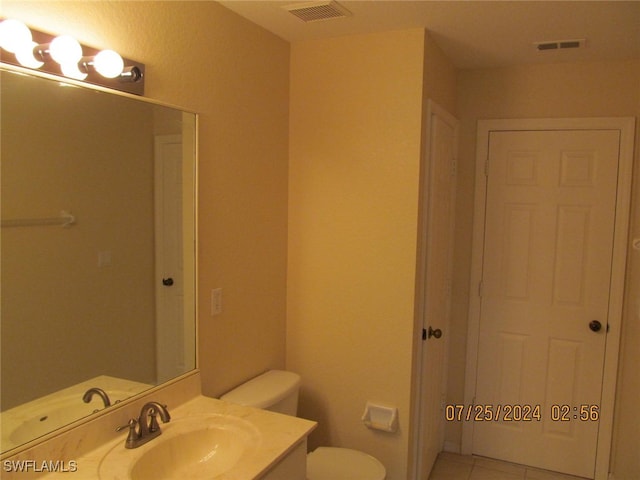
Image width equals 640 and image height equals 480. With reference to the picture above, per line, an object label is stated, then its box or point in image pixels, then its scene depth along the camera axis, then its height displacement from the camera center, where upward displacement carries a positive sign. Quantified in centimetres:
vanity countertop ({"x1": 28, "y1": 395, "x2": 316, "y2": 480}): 142 -79
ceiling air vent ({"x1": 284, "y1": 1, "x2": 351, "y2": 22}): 199 +77
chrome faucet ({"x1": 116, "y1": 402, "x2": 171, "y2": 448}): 155 -74
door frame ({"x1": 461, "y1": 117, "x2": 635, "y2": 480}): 272 -30
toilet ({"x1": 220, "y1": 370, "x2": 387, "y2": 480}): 216 -102
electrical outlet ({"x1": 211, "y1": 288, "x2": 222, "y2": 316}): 208 -45
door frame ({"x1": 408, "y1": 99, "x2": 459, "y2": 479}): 238 -53
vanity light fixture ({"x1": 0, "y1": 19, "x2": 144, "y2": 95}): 123 +36
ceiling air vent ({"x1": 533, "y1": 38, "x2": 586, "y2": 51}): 239 +77
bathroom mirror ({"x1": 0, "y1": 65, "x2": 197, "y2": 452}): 133 -18
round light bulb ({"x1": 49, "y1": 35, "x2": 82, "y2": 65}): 132 +38
